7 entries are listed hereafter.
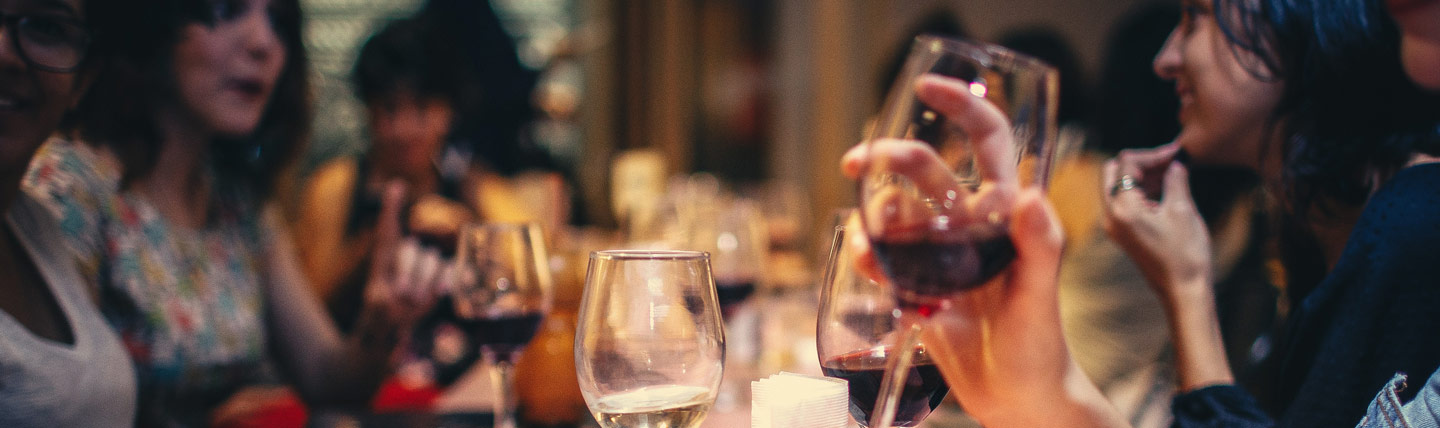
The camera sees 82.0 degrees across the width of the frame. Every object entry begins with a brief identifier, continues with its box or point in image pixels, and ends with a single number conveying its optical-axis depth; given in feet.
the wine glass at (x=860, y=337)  2.23
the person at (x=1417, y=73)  2.05
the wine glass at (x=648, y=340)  2.07
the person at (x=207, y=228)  4.12
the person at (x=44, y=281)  2.55
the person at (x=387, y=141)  9.26
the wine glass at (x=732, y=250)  4.31
